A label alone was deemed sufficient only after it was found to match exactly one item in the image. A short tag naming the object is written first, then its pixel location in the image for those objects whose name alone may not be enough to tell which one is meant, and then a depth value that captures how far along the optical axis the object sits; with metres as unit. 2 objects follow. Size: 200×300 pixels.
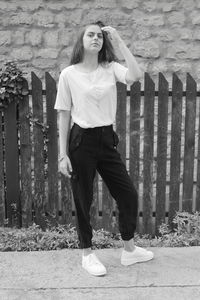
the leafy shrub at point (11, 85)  4.14
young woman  3.17
